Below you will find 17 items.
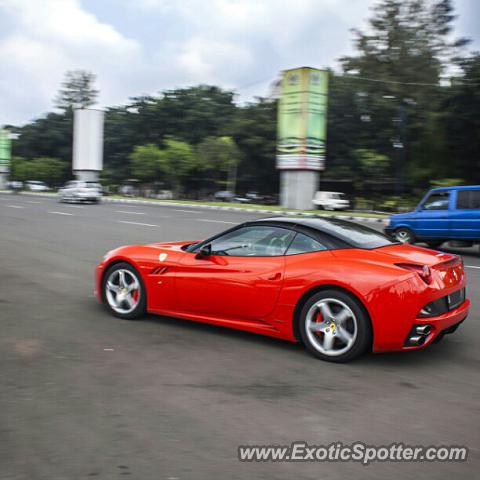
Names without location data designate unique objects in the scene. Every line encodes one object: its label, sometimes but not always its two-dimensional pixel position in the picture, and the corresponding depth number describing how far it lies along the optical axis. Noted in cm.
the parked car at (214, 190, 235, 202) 5538
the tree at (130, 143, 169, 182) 5768
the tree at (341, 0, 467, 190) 4478
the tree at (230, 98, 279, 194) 5141
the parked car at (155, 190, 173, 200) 6212
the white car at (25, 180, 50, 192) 7398
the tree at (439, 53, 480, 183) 3875
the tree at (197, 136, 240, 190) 5159
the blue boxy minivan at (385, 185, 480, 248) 1284
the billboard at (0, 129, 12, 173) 7269
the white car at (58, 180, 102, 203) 3700
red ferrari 481
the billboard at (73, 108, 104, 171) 5728
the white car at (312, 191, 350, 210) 3794
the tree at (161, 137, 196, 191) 5631
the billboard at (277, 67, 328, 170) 3469
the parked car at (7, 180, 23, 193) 6881
